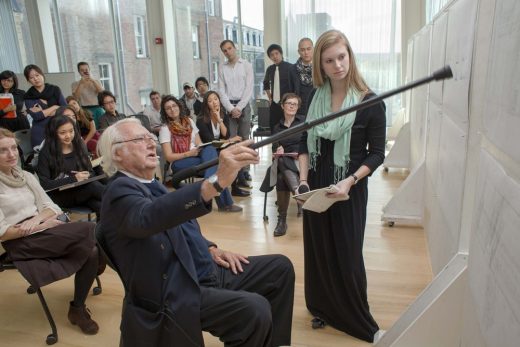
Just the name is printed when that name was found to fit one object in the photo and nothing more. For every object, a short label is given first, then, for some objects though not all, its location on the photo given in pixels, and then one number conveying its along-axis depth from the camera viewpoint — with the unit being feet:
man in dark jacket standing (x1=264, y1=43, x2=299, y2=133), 15.65
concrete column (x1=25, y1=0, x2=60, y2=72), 24.75
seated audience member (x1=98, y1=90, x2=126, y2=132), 16.30
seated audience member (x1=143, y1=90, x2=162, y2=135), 18.82
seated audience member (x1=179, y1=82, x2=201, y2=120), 21.11
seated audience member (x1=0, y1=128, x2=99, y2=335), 6.95
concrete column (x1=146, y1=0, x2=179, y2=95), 25.44
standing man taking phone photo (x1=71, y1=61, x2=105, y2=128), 19.27
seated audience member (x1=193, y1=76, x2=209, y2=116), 20.61
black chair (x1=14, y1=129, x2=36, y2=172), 12.33
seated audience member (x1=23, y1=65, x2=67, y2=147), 13.50
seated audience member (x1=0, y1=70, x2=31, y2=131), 13.76
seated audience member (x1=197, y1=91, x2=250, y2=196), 14.06
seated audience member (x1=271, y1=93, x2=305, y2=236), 11.57
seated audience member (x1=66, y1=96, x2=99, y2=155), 14.44
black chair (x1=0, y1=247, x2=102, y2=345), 7.07
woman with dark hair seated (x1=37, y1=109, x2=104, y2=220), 9.82
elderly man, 4.14
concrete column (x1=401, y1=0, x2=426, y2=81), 20.48
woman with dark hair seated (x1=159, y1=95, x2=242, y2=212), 13.15
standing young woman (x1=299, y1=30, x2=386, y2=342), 5.84
